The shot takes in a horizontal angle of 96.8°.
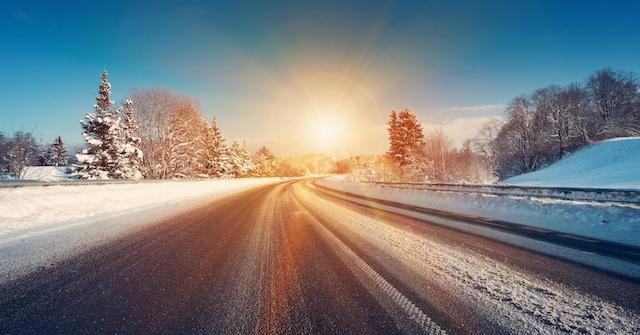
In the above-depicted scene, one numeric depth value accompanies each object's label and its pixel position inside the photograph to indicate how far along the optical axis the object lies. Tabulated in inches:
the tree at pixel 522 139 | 1685.5
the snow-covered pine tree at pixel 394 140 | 1759.4
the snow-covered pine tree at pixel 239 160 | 2362.0
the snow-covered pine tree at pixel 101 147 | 1023.6
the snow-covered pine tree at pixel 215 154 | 2011.6
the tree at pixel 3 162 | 1840.8
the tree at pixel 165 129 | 1319.3
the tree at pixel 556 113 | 1573.6
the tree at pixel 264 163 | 3604.8
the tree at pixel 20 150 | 1100.6
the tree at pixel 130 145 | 1096.7
